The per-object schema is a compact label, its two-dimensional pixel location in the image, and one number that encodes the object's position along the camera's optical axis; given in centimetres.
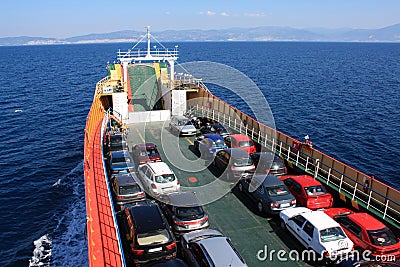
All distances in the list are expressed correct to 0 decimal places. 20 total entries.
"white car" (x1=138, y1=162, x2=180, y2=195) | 1622
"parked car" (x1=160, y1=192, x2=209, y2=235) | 1326
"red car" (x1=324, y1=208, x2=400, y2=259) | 1162
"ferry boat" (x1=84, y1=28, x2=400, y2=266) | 1308
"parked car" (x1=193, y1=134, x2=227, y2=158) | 2103
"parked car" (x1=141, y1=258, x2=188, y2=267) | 1022
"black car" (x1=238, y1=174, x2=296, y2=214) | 1470
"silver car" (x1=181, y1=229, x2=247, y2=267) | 1034
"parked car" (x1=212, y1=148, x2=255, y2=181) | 1798
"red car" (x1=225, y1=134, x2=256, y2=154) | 2156
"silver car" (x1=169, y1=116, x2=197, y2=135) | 2597
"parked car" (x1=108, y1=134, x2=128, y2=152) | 2173
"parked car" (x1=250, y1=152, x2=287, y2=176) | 1816
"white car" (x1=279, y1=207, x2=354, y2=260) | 1171
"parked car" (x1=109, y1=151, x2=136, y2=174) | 1850
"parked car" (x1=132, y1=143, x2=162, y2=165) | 1994
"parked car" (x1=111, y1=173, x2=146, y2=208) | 1534
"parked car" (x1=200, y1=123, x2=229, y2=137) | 2492
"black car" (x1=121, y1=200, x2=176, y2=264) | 1138
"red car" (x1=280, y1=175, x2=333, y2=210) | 1514
